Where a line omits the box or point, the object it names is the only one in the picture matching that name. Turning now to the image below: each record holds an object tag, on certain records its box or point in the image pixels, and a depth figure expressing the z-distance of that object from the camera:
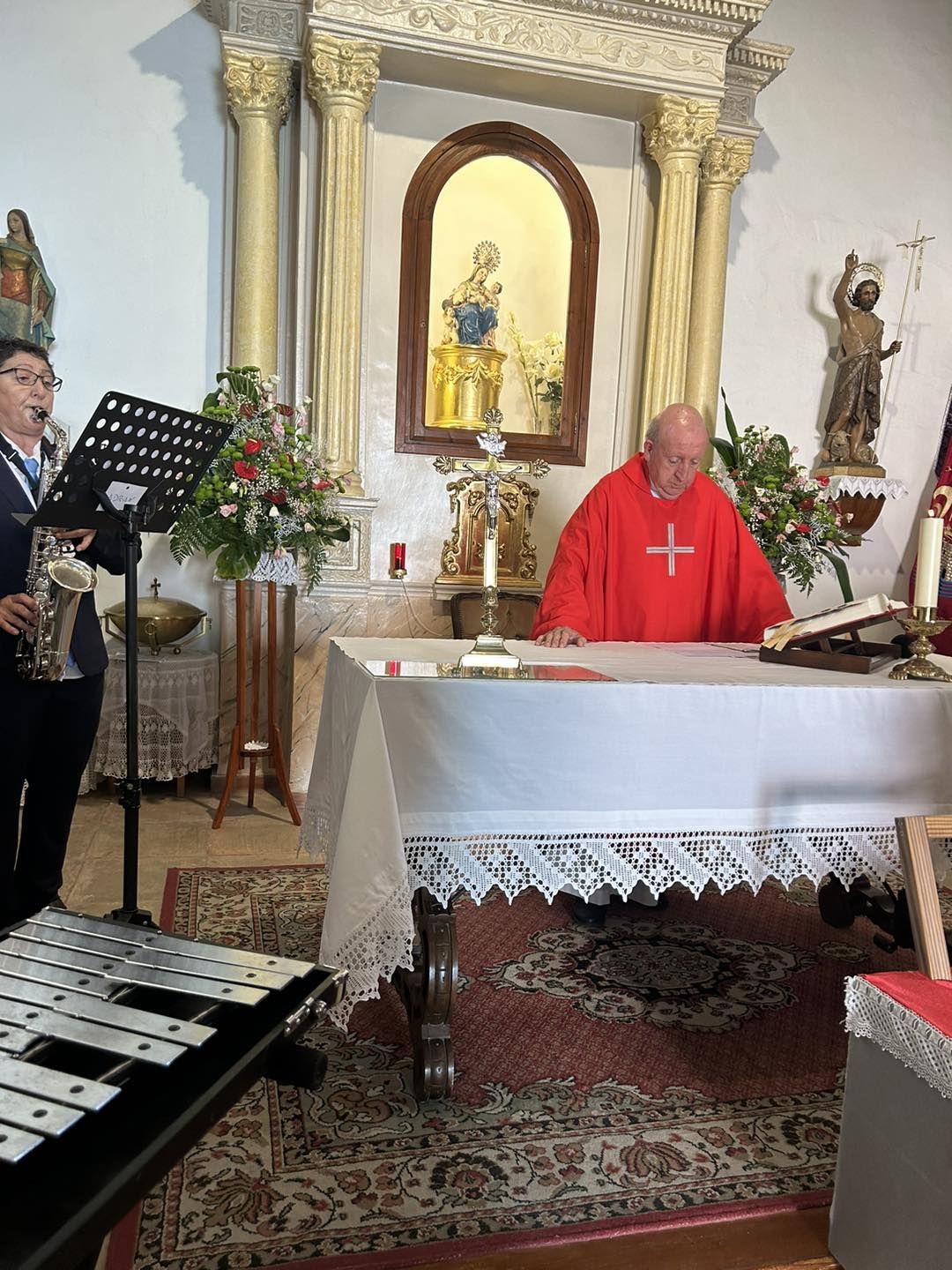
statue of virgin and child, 6.64
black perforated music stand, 2.72
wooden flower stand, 5.18
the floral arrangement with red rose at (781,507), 5.93
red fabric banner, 7.43
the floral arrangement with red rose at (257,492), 4.92
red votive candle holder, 6.24
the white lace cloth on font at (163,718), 5.36
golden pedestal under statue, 6.59
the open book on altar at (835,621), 2.87
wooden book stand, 2.88
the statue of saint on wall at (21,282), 5.73
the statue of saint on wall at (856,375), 7.16
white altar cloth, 2.29
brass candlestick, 2.79
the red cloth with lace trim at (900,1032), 1.75
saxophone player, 3.12
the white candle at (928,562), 2.74
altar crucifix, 2.73
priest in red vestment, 4.15
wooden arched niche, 6.32
